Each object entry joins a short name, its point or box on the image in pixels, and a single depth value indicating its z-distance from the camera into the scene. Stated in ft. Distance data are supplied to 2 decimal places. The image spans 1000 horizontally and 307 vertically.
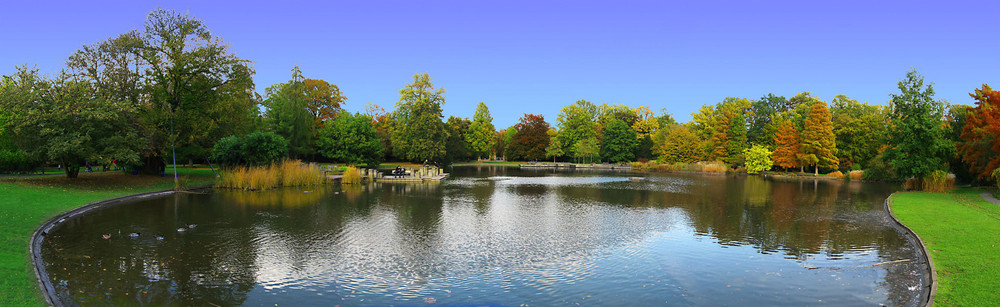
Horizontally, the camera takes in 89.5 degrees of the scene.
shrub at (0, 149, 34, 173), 94.27
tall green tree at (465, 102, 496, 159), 283.59
